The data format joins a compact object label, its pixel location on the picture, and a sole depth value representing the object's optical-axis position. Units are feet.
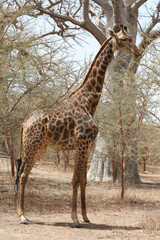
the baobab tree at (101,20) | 35.27
